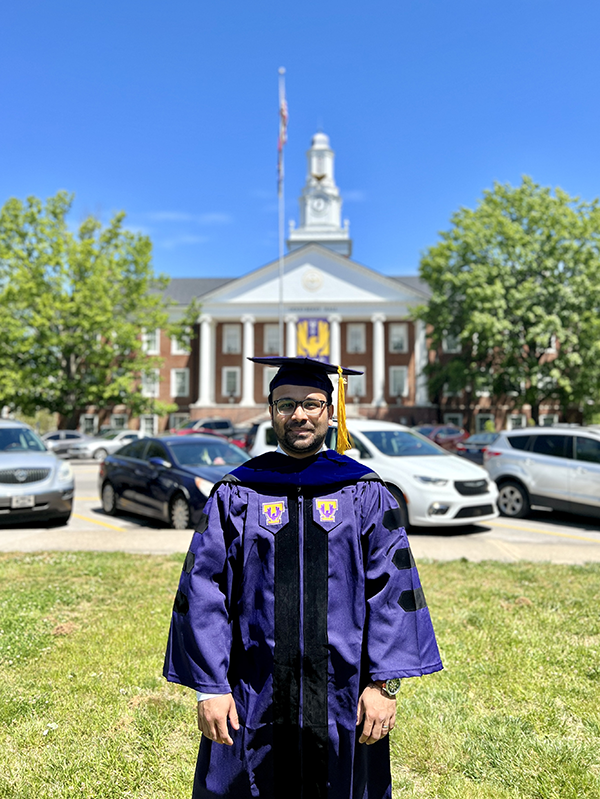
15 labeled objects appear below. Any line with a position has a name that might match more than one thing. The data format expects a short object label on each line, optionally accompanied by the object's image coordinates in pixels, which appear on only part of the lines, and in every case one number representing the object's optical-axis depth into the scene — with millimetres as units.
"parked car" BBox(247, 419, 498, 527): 9406
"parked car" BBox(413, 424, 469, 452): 28383
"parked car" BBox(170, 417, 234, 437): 33562
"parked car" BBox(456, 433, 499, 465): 23516
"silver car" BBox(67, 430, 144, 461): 32562
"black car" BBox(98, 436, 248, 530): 9664
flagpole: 31266
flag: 31266
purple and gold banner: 39781
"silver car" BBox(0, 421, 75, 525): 9617
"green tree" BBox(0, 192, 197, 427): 37281
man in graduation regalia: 2043
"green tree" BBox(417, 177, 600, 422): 34312
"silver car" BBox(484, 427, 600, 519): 10391
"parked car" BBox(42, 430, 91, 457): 32906
